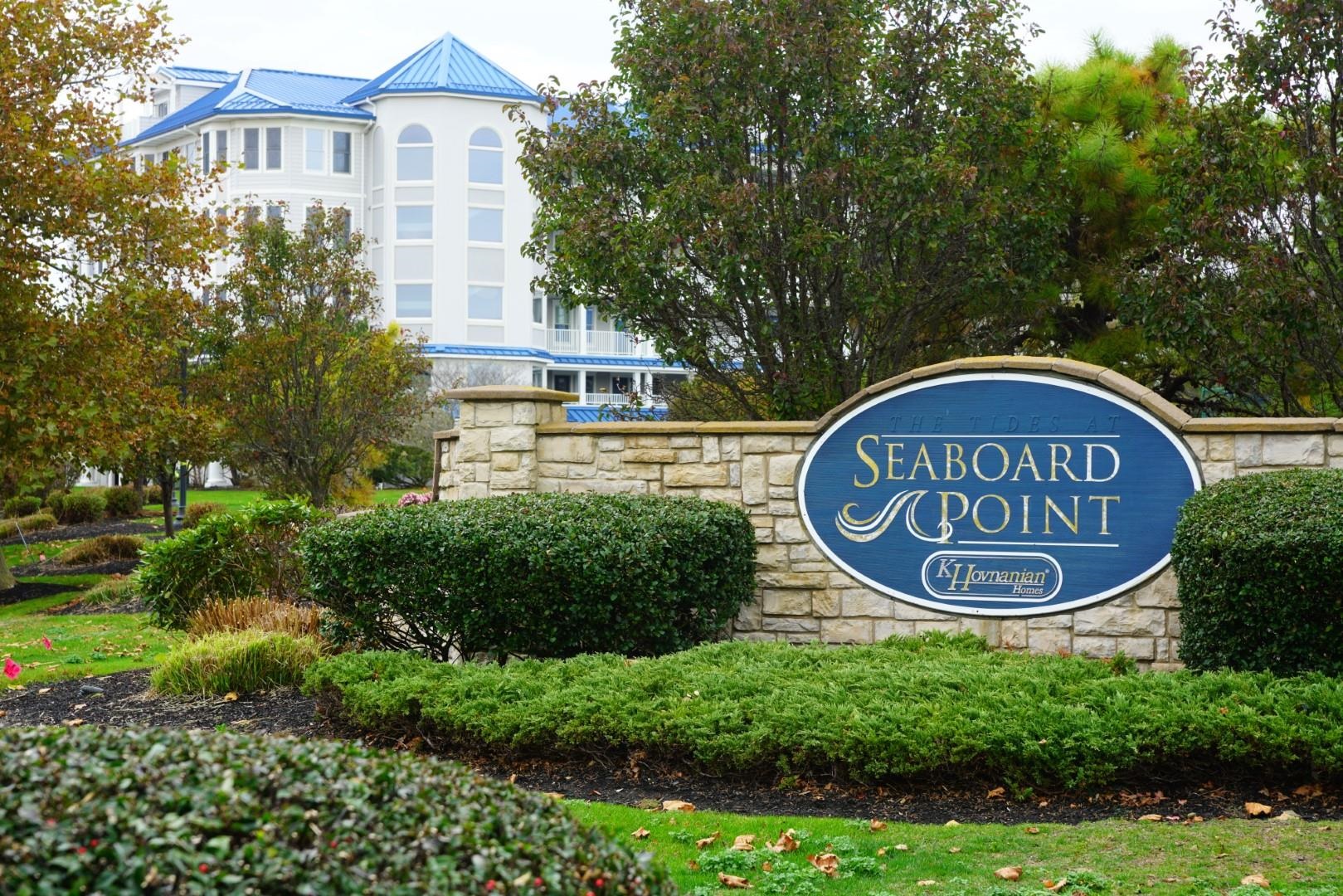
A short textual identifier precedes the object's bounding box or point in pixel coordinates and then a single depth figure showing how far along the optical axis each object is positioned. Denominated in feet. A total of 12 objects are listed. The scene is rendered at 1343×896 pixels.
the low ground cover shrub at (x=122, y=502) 96.27
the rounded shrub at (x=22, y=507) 94.74
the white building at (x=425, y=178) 143.95
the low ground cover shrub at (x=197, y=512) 76.14
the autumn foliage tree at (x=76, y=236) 48.21
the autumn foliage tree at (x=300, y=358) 62.08
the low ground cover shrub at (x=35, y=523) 85.20
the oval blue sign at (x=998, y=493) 28.53
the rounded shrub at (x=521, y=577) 25.82
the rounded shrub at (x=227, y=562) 35.24
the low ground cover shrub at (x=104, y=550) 67.31
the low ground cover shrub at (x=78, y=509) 92.27
